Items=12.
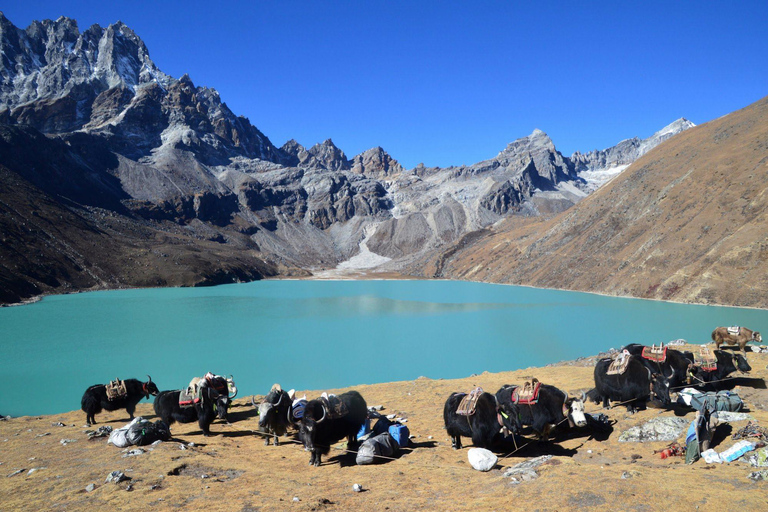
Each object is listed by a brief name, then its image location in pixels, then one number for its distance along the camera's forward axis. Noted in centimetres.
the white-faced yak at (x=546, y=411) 980
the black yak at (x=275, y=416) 1134
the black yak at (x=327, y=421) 943
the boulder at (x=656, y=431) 930
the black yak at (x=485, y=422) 941
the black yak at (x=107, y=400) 1348
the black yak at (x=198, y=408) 1192
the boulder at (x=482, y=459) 848
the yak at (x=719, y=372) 1230
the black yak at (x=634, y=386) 1112
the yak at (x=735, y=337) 1766
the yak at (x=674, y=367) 1213
